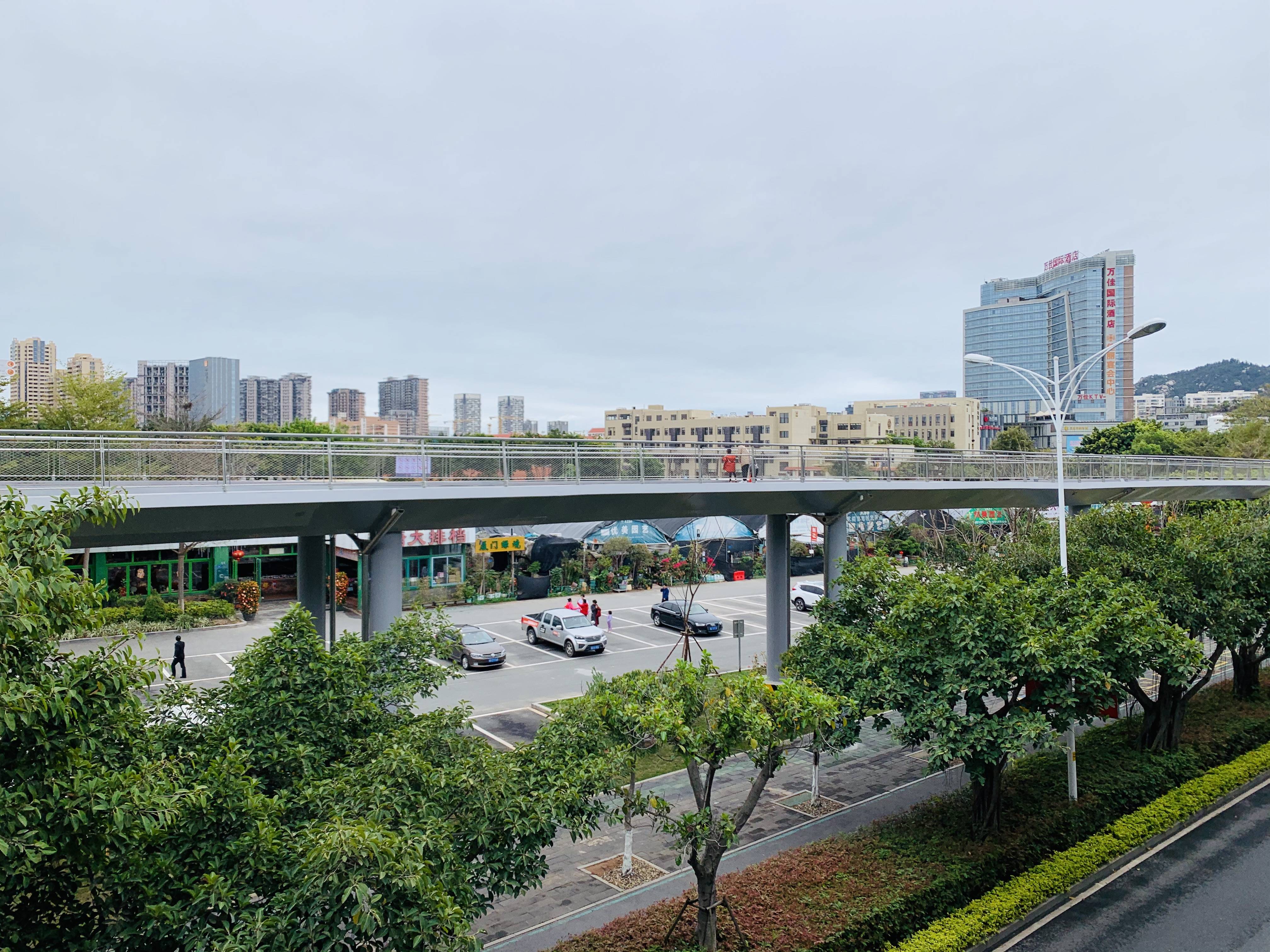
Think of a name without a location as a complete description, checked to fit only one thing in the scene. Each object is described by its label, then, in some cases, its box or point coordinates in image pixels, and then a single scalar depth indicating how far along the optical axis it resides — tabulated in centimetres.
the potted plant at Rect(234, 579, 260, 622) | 3312
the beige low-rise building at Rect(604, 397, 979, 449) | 11025
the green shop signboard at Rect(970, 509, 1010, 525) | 4038
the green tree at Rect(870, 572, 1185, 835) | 1007
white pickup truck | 2727
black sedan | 3023
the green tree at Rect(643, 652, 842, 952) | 795
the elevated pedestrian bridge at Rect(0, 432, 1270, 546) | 1180
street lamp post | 1577
